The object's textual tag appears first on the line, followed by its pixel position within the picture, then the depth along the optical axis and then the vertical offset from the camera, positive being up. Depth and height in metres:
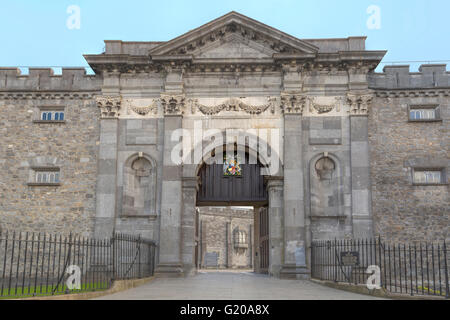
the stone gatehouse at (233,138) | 20.75 +3.74
